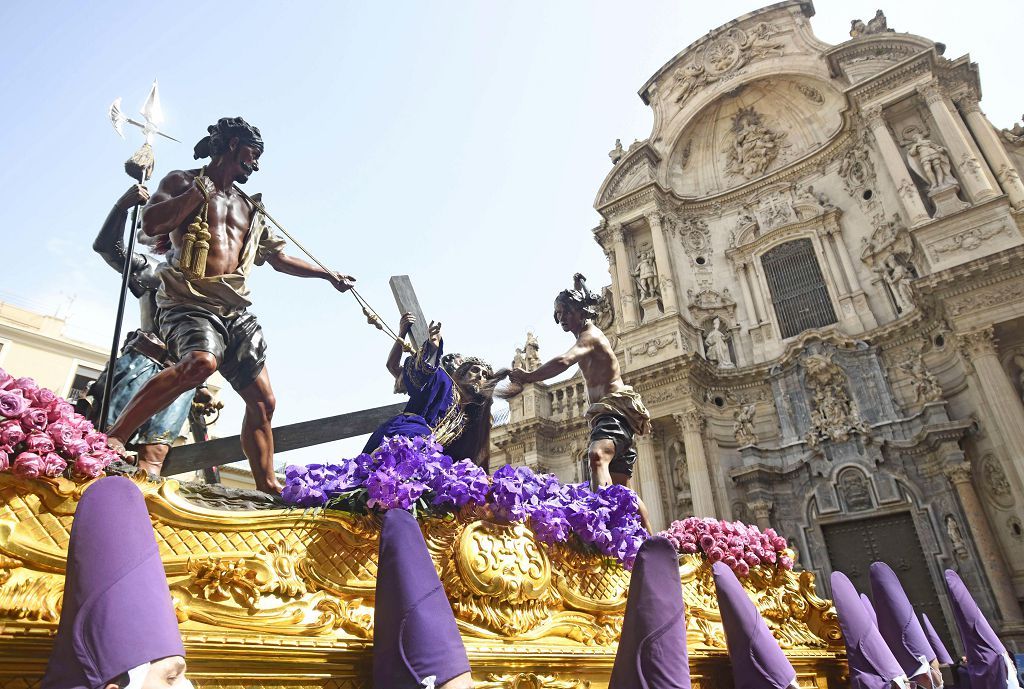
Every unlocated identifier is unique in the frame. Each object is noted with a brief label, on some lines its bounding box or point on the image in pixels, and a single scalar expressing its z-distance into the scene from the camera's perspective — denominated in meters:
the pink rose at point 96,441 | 2.12
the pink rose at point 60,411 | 2.08
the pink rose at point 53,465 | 1.93
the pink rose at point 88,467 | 2.03
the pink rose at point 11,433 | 1.86
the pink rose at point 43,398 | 2.10
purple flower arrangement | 2.71
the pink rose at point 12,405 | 1.95
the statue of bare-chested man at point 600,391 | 4.90
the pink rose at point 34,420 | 1.96
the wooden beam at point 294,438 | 3.87
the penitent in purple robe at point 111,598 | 1.44
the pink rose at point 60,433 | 2.01
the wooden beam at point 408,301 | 5.32
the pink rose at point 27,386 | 2.10
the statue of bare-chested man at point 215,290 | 2.93
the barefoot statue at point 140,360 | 3.64
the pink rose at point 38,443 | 1.93
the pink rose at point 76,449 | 2.02
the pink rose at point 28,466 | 1.88
